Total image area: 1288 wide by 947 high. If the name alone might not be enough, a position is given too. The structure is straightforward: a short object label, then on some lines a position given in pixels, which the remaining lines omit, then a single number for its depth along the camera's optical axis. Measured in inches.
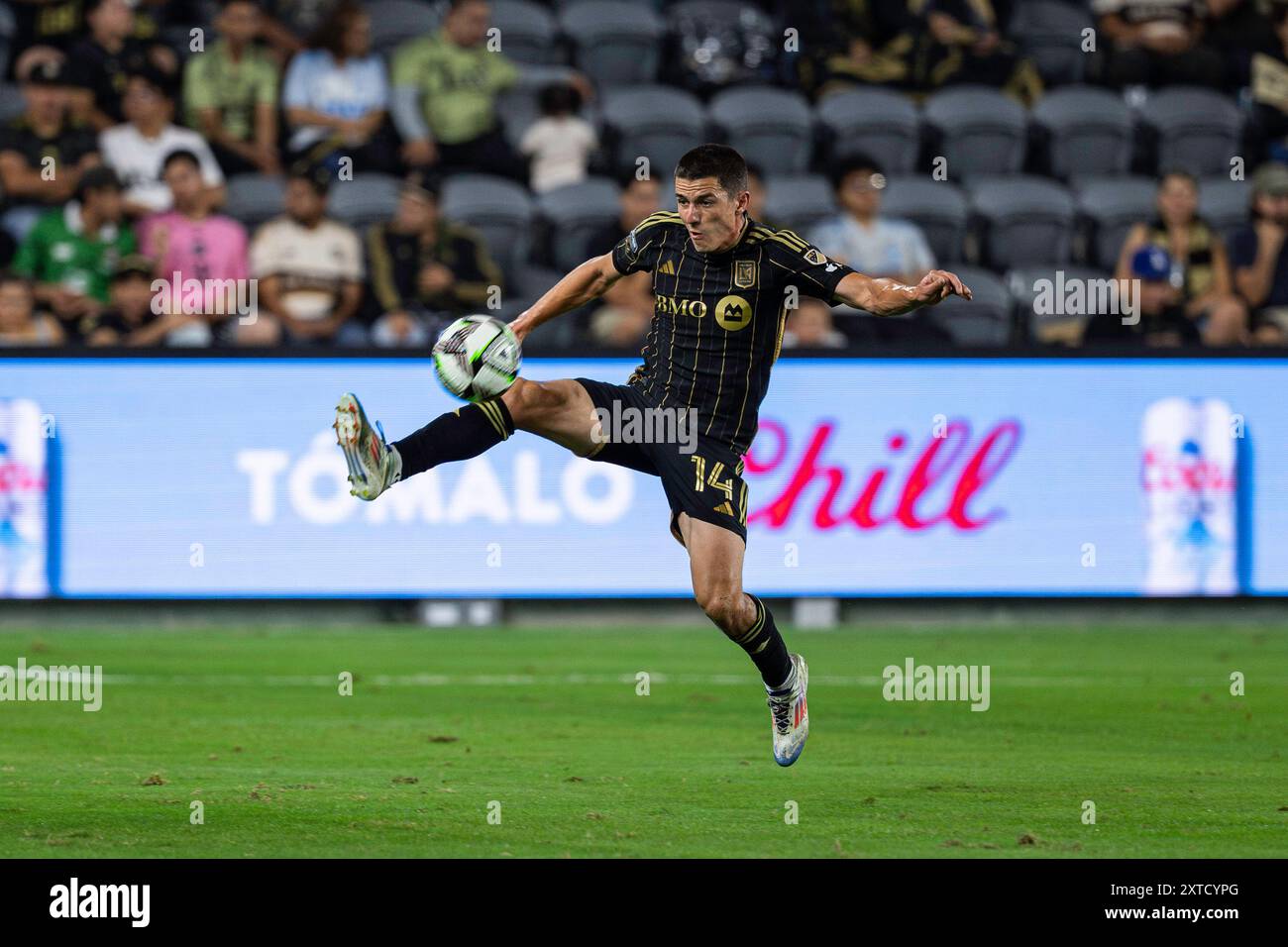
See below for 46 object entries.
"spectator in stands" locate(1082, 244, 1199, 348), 633.6
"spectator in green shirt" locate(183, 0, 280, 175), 705.0
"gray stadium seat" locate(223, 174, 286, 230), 671.8
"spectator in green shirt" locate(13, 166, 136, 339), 628.1
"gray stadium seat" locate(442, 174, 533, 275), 676.7
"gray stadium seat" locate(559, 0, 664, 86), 764.0
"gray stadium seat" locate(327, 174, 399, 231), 675.4
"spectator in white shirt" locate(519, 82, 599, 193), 707.4
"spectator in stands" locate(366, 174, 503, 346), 633.6
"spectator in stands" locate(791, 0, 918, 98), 770.8
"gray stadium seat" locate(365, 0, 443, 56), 751.7
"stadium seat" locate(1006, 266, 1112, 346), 665.0
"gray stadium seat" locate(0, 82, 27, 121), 697.0
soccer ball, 319.9
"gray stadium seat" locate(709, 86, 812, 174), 731.4
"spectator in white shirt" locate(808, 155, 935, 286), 661.3
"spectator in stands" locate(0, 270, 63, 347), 599.2
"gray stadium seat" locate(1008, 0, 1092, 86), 796.0
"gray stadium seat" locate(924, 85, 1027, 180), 746.2
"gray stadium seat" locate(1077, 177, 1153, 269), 713.6
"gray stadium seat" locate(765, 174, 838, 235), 677.9
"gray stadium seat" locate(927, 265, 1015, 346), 657.6
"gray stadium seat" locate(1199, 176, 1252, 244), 720.3
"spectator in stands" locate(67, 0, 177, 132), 703.7
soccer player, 325.7
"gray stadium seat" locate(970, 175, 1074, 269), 711.7
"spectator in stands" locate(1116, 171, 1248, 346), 677.3
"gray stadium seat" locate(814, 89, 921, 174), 735.1
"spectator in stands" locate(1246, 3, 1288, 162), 762.8
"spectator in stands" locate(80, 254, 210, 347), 599.8
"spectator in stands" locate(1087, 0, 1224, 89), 784.9
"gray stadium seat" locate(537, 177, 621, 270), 679.7
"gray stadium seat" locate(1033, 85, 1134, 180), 756.6
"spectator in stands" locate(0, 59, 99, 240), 668.7
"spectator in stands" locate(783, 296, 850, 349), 609.6
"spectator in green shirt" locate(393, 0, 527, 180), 710.5
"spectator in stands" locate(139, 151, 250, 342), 627.5
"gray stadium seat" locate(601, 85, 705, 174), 717.3
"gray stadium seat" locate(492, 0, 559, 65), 757.3
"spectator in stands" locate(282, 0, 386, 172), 711.1
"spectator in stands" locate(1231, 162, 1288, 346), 681.0
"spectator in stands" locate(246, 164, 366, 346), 631.2
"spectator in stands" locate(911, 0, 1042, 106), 772.6
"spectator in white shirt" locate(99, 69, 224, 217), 673.6
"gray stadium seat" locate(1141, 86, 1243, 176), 757.3
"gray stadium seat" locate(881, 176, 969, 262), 702.5
